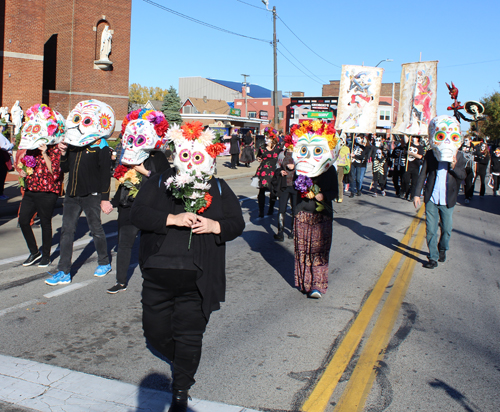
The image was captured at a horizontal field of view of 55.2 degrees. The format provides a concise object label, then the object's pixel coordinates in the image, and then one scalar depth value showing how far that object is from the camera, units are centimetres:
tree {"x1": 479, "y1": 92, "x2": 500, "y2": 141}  5119
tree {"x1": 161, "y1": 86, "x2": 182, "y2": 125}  6827
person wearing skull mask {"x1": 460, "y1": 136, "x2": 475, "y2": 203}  1519
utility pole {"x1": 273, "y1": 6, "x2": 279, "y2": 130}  2765
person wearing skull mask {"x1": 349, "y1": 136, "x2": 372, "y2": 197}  1577
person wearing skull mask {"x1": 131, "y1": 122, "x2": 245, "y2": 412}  313
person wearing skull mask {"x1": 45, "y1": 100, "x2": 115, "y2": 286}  573
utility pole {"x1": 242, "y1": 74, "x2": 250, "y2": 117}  8006
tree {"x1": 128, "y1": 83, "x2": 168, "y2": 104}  10481
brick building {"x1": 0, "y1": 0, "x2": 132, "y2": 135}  2886
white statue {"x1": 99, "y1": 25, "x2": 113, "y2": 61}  2919
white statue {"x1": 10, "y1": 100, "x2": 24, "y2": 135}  2133
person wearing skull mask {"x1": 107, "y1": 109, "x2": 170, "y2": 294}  527
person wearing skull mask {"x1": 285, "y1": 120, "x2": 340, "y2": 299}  554
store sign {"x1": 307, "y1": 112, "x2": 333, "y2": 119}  4416
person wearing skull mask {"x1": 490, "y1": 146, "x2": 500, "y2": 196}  1672
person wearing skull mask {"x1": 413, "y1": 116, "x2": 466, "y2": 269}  709
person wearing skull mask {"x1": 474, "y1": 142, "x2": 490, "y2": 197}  1672
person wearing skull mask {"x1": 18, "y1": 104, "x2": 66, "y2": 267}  621
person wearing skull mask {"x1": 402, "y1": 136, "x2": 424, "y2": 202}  1538
